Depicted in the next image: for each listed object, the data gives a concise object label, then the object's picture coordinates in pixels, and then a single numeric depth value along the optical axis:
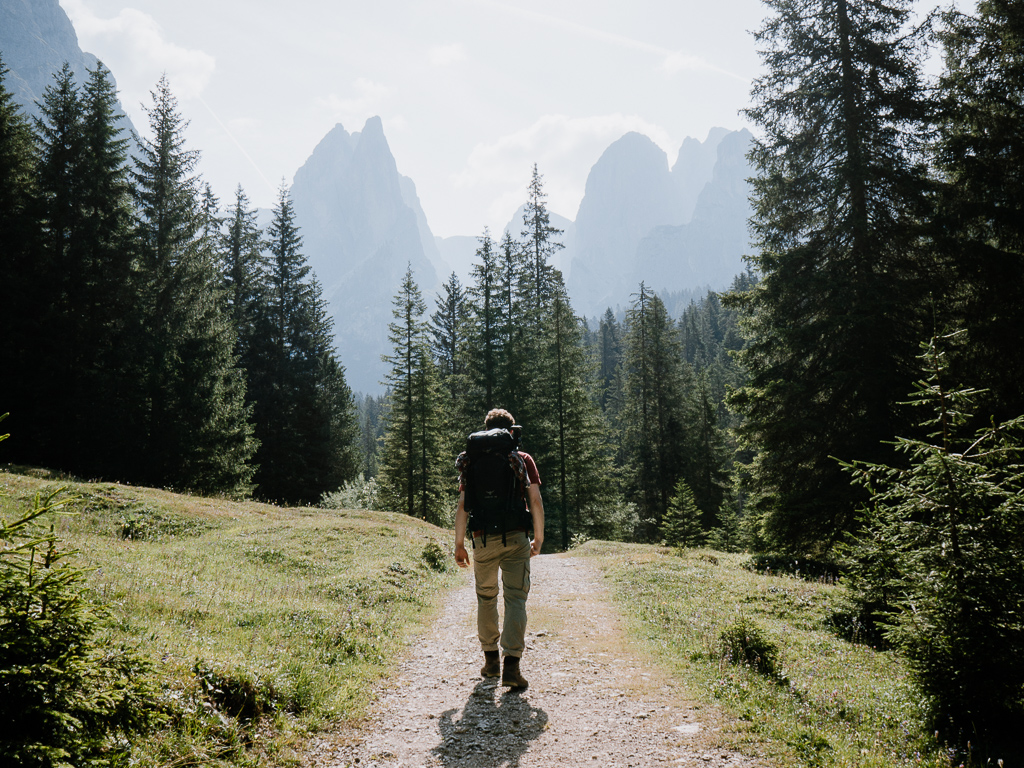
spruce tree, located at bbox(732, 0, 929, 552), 13.96
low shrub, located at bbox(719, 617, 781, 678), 5.98
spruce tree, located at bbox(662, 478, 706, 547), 25.33
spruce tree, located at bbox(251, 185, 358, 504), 37.00
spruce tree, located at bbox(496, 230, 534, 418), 34.25
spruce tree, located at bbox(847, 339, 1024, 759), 4.29
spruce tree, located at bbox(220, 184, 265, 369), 38.72
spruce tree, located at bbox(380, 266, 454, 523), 34.03
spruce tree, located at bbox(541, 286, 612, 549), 33.09
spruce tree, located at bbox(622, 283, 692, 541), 41.88
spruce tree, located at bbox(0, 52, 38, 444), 23.72
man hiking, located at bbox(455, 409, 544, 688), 5.70
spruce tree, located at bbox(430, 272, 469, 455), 45.59
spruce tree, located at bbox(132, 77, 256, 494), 26.33
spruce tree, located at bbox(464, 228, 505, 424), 34.84
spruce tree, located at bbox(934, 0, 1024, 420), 13.20
